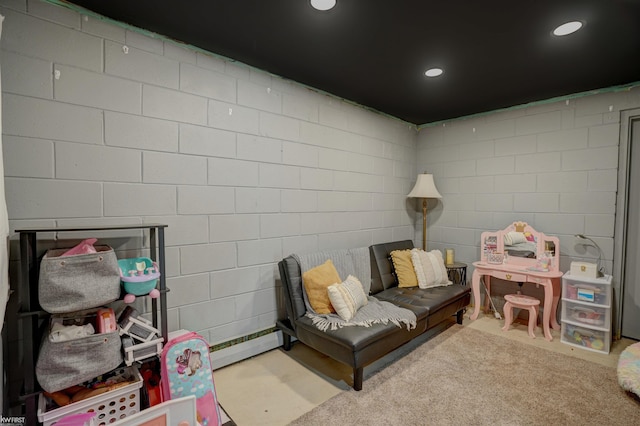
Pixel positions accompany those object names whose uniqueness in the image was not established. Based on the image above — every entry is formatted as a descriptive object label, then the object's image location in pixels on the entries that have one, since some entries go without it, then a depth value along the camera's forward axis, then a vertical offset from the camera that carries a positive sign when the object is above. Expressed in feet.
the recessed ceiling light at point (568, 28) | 6.14 +3.65
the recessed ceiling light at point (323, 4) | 5.53 +3.66
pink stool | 9.64 -3.30
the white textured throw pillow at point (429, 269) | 10.52 -2.31
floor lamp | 12.52 +0.60
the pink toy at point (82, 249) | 5.01 -0.82
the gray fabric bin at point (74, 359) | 4.46 -2.42
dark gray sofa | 6.84 -3.04
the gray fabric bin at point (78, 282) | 4.45 -1.25
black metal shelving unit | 4.47 -1.71
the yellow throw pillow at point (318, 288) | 8.07 -2.29
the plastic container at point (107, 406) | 4.61 -3.30
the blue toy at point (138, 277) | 5.24 -1.34
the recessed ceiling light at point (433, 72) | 8.36 +3.68
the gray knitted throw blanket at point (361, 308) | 7.55 -2.91
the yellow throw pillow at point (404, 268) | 10.69 -2.34
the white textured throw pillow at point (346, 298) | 7.72 -2.51
